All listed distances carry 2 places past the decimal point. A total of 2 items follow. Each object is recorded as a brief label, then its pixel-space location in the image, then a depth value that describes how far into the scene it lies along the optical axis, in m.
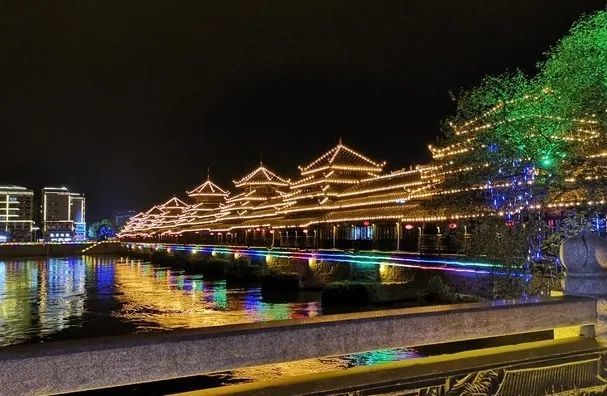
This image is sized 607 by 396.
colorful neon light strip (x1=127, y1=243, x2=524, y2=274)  29.87
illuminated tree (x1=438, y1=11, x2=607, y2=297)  17.27
